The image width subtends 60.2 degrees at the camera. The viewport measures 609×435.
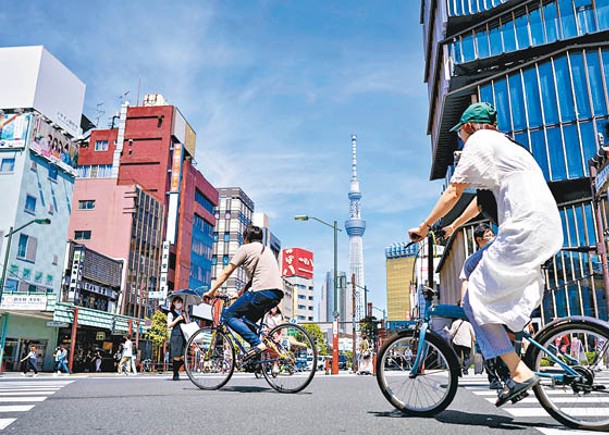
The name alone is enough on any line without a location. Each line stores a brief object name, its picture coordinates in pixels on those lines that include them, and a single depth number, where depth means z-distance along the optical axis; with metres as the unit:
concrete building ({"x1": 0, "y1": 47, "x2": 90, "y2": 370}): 35.25
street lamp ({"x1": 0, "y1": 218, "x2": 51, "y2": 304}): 28.25
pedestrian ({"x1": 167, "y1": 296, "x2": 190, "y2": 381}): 8.03
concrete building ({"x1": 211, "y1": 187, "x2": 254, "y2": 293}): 91.69
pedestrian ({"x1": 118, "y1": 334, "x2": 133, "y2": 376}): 20.94
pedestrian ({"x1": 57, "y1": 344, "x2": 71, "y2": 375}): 26.72
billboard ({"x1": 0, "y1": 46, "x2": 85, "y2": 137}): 40.59
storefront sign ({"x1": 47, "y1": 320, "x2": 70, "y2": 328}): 33.34
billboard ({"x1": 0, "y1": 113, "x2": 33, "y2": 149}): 38.72
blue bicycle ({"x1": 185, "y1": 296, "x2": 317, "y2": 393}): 5.37
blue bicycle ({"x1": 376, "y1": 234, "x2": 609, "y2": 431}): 3.01
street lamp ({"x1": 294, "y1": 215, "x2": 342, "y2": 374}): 20.62
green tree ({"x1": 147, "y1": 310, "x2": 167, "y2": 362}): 43.16
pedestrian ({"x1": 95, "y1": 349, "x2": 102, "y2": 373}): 38.00
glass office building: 30.50
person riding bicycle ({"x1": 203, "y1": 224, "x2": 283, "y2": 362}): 5.39
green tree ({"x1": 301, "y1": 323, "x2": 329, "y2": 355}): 94.88
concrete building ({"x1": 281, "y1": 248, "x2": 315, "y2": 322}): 91.50
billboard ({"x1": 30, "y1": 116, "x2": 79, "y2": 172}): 39.75
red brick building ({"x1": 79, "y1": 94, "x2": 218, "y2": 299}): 63.06
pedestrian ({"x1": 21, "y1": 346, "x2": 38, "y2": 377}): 24.39
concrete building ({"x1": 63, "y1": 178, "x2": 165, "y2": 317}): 53.25
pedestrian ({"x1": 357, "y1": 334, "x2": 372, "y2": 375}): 18.56
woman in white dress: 2.98
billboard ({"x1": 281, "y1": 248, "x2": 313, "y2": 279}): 91.00
